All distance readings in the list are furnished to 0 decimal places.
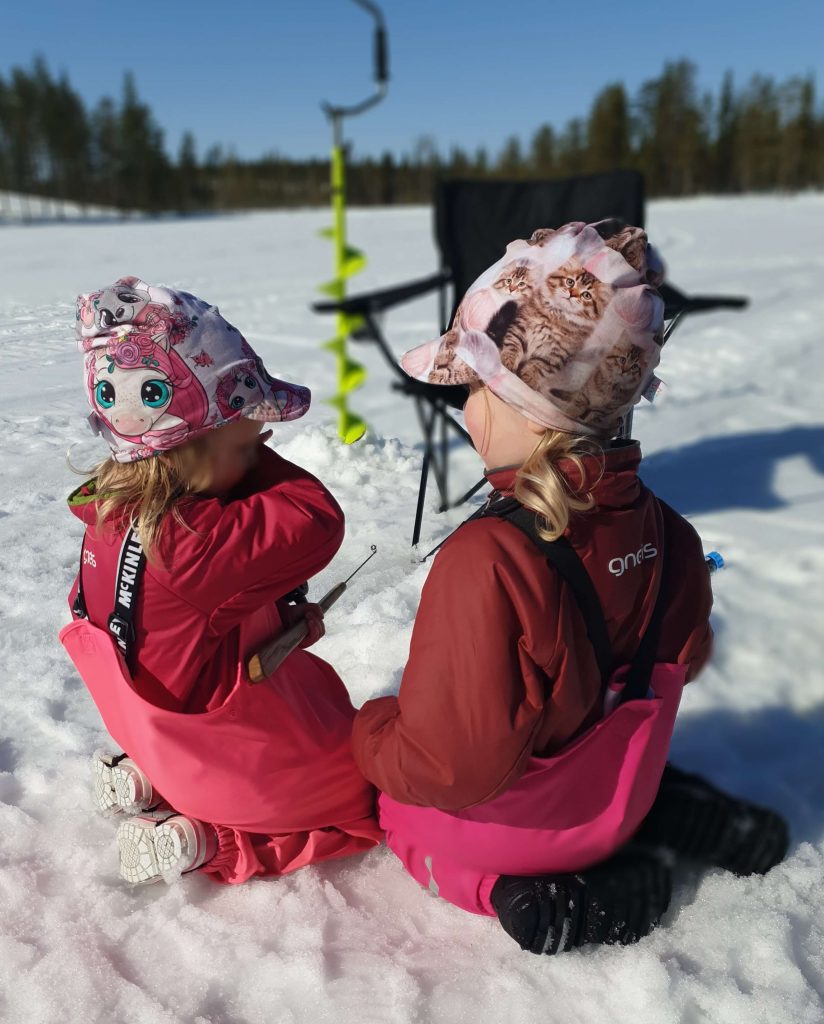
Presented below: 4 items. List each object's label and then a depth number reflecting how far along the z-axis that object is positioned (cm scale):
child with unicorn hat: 116
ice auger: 325
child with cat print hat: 105
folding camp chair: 366
